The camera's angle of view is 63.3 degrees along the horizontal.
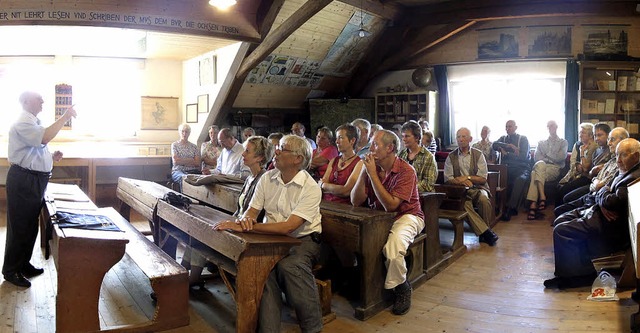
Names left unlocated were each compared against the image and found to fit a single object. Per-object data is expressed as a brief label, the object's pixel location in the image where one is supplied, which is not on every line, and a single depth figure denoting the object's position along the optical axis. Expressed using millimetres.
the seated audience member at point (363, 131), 5634
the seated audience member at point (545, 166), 7031
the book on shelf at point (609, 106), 8477
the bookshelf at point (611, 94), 8422
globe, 9938
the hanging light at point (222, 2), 5342
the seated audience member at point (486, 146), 7836
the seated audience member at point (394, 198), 3439
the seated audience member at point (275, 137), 5906
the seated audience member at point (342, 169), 4094
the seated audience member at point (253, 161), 3519
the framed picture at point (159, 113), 8883
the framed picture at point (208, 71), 8155
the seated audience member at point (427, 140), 6578
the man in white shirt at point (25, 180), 3871
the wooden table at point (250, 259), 2760
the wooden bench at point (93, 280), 2924
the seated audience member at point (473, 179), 5422
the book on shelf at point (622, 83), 8414
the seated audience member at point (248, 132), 8005
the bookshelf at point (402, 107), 9789
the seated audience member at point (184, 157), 7609
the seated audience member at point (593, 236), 3898
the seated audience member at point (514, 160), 7203
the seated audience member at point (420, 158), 4828
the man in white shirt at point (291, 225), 2949
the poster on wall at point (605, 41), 8664
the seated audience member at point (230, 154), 6298
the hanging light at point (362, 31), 7574
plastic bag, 3621
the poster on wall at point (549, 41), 8953
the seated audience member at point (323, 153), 5147
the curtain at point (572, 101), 8750
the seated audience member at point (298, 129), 7682
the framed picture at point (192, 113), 8773
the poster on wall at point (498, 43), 9305
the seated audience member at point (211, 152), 7684
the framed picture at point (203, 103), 8398
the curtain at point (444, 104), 9844
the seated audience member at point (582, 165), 6348
